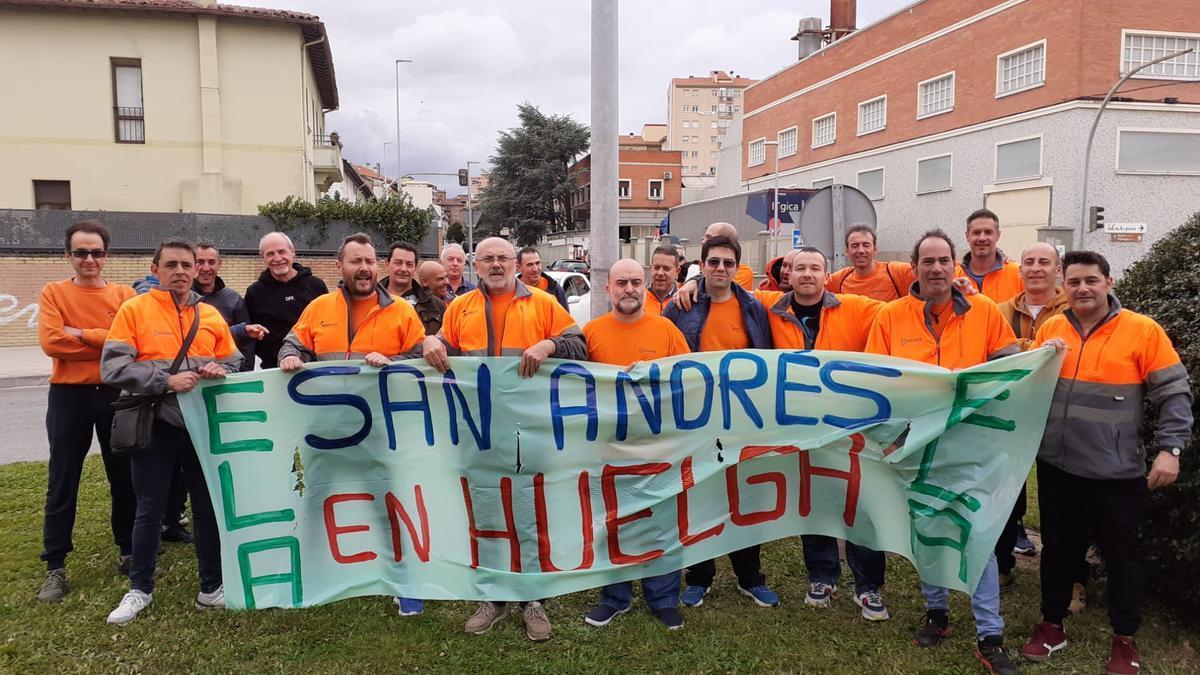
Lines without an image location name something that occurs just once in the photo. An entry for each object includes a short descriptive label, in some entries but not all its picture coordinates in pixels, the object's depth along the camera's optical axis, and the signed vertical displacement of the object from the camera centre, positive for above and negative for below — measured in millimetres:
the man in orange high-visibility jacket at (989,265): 4891 -6
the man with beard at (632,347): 4090 -440
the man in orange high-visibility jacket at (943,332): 3787 -340
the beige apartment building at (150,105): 21703 +4650
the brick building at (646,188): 67062 +6709
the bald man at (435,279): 6023 -100
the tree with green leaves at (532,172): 61188 +7339
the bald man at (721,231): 4375 +192
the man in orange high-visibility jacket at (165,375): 3918 -544
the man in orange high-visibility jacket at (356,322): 4262 -309
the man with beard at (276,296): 5355 -201
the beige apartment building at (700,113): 104938 +20439
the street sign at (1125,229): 25505 +1137
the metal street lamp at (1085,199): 21406 +1988
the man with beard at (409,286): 5504 -144
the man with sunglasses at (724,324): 4281 -330
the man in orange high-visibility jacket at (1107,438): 3396 -771
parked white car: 15406 -398
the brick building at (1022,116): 25641 +5494
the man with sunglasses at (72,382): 4336 -642
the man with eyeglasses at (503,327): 4102 -329
